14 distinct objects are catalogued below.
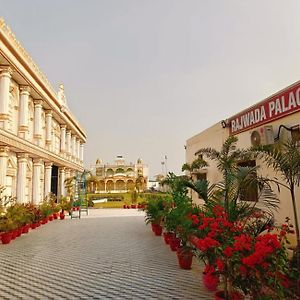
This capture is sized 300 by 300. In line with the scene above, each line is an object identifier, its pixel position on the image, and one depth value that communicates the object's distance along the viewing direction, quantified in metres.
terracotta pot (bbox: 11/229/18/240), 10.16
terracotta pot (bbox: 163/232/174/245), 8.71
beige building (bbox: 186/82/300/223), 6.91
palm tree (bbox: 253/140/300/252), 4.99
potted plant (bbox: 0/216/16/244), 9.47
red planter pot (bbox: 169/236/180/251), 7.96
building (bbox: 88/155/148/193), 59.44
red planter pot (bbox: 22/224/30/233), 11.45
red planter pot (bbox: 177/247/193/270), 6.14
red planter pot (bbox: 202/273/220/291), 4.68
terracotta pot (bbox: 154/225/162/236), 11.09
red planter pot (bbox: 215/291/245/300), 3.71
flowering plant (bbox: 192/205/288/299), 2.93
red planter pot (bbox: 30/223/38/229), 12.75
